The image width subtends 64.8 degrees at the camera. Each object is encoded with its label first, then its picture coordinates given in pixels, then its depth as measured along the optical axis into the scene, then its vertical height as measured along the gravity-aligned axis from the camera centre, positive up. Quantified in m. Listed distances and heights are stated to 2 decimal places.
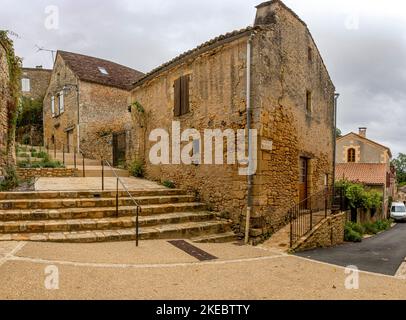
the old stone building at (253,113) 8.38 +1.32
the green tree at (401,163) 65.12 -1.43
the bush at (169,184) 10.97 -0.98
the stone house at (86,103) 19.09 +3.31
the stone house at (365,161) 24.86 -0.48
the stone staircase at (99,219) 6.34 -1.44
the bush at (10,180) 9.12 -0.75
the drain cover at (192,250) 5.98 -1.89
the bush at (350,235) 10.82 -2.69
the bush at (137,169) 13.08 -0.56
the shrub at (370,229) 15.56 -3.62
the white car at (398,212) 27.09 -4.78
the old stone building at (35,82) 28.73 +6.76
